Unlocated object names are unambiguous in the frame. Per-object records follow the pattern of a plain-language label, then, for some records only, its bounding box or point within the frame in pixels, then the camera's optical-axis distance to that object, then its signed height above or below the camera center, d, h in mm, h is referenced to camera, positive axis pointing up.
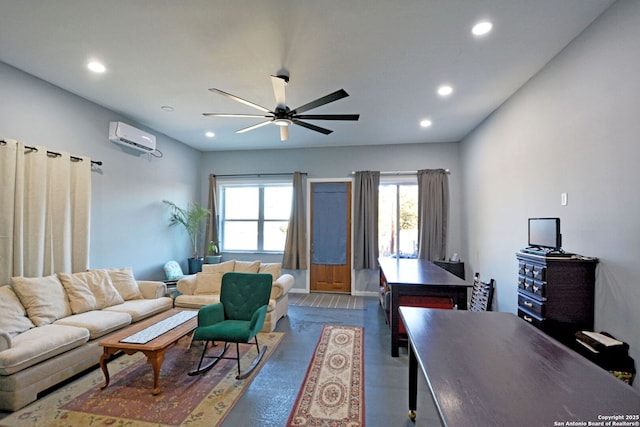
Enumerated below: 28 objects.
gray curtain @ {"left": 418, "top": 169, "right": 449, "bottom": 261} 5457 +45
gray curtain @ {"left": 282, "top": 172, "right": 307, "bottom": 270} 5891 -371
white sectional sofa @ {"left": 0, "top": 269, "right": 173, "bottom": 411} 2172 -1032
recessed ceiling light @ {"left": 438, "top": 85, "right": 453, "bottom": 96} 3369 +1527
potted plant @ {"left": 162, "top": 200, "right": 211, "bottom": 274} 5430 -85
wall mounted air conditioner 4031 +1141
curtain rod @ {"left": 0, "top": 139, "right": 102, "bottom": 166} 2844 +693
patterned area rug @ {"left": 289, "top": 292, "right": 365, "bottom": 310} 5023 -1534
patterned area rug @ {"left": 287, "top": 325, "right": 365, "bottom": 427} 2078 -1447
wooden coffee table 2335 -1076
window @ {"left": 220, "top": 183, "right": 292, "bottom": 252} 6254 +2
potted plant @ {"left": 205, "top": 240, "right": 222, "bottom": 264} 5738 -816
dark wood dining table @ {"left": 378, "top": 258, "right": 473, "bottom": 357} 2887 -703
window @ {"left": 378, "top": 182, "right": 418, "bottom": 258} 5781 -37
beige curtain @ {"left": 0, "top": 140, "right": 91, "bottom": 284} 2865 +29
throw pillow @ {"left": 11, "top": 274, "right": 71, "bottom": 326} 2729 -825
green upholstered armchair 2664 -1005
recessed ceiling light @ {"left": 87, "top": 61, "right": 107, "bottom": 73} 2914 +1519
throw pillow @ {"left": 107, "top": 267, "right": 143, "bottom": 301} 3631 -876
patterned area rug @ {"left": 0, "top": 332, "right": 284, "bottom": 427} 2045 -1454
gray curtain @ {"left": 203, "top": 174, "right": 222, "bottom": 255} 6172 -87
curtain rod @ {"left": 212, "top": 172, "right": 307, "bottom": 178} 6082 +895
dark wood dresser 2314 -610
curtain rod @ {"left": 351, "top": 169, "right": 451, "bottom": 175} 5559 +897
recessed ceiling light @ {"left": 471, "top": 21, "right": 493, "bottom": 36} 2283 +1541
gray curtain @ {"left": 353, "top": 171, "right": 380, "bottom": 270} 5691 -86
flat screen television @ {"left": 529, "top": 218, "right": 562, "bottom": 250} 2471 -122
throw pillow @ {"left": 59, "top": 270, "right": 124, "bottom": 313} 3221 -824
